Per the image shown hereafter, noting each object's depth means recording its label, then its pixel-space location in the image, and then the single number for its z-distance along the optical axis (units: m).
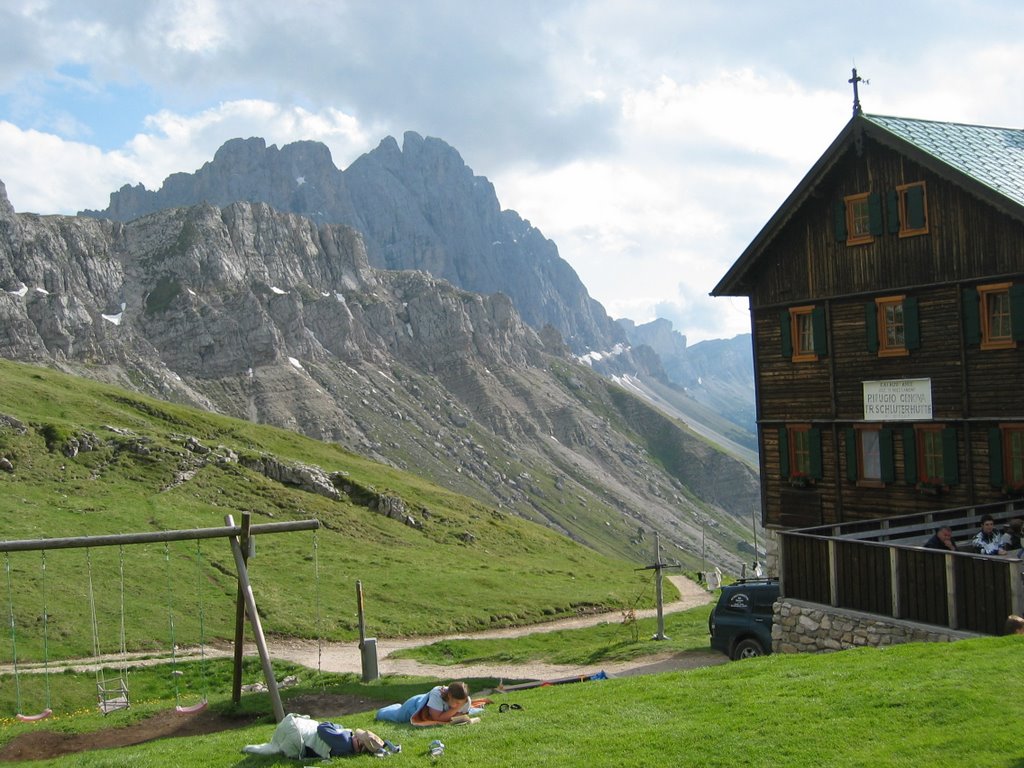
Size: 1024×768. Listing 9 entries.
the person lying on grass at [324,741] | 13.88
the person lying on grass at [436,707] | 16.03
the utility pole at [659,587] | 36.44
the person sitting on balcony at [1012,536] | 21.94
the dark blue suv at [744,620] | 25.25
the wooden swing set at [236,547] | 21.00
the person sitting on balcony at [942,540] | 21.08
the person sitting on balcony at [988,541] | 21.36
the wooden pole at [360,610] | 30.48
